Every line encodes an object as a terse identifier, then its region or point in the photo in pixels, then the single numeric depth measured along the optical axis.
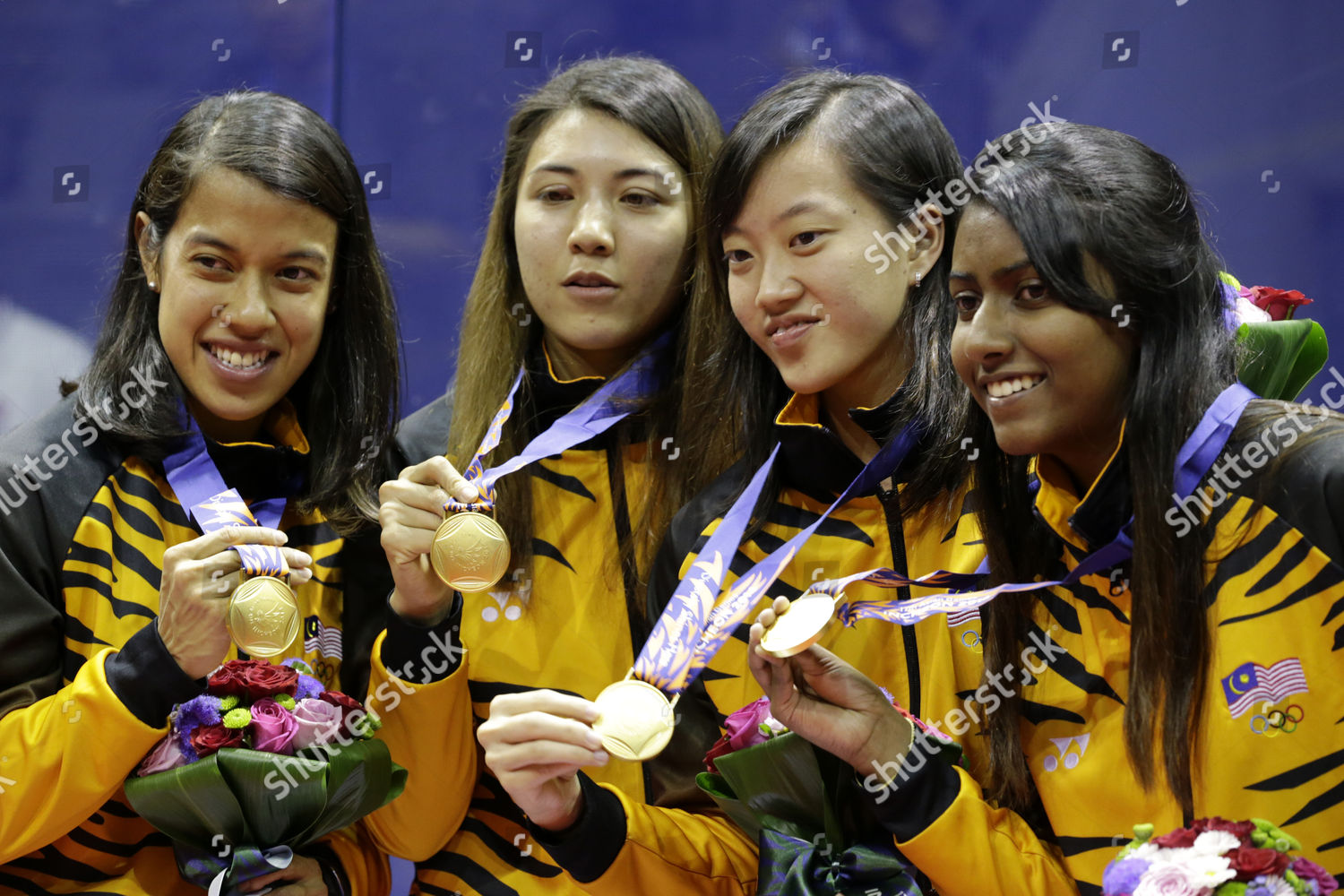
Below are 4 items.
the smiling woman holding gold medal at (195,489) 4.09
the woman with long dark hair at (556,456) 4.44
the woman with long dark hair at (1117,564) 3.34
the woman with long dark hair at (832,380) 4.15
